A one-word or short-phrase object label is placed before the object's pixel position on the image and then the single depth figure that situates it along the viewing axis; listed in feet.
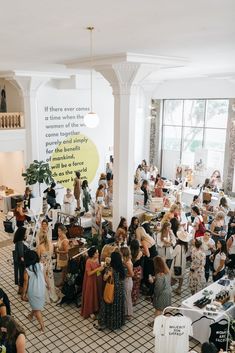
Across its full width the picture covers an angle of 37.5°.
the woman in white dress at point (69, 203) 32.09
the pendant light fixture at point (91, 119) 20.20
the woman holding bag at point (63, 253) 21.24
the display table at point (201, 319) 16.55
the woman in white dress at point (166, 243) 21.95
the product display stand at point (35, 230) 25.29
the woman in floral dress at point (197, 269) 20.34
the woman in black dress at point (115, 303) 17.20
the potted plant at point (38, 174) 34.50
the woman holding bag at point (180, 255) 21.45
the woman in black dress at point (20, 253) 21.26
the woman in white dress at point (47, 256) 20.29
